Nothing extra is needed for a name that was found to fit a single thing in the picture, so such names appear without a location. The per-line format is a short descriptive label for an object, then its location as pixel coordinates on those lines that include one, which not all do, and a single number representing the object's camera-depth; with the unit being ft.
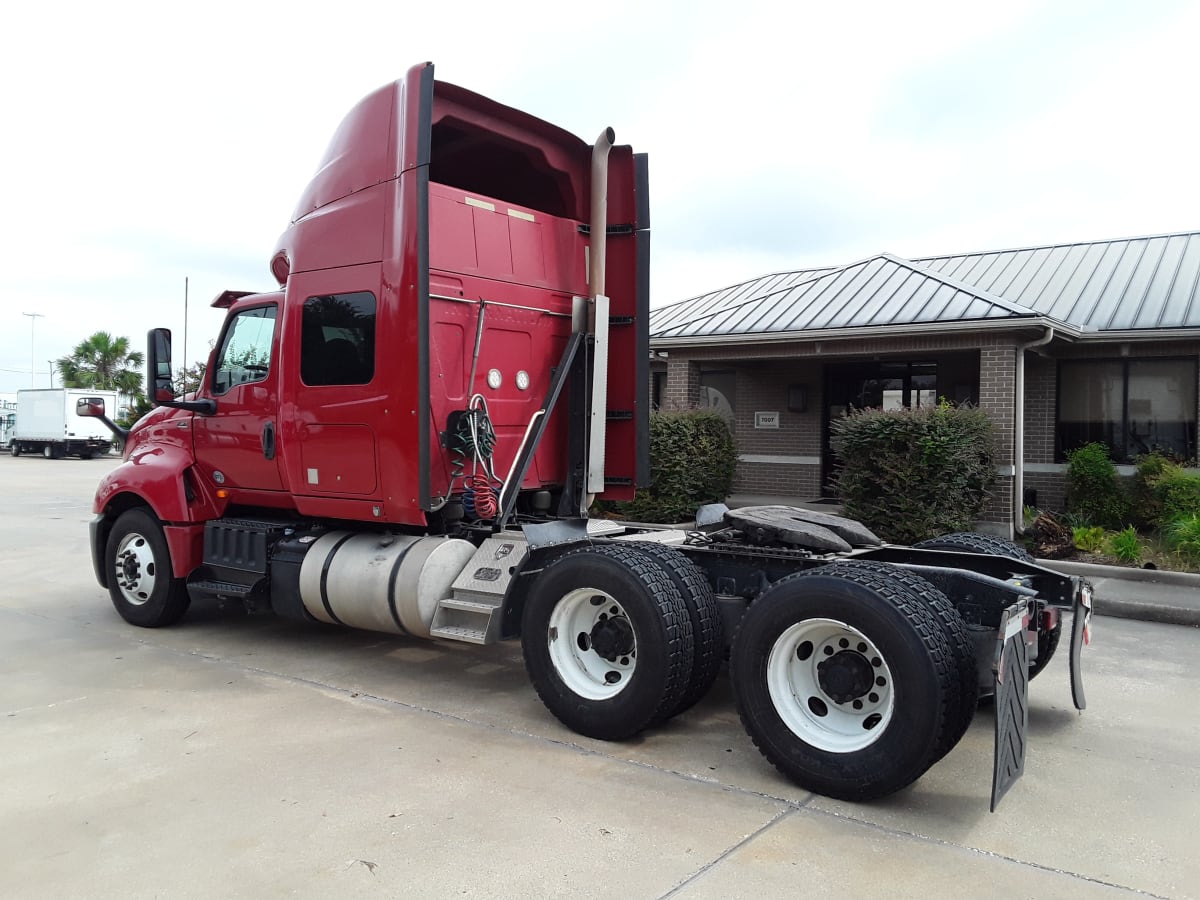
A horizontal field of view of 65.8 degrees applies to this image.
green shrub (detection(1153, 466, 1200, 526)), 37.58
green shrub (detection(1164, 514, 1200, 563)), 32.63
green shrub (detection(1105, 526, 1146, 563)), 33.37
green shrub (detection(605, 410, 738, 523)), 42.83
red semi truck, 13.89
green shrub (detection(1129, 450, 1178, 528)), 40.11
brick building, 41.27
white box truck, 130.00
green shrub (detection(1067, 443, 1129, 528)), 41.55
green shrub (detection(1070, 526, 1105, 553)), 35.63
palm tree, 158.20
